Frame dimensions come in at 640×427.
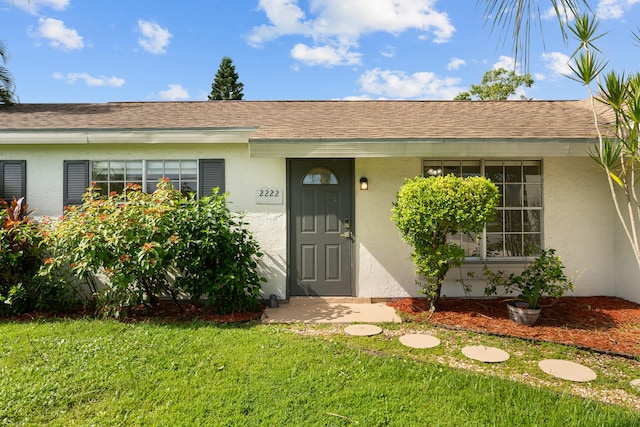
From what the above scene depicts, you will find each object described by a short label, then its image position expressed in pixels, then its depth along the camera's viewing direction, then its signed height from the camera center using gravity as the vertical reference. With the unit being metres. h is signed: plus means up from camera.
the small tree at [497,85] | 27.30 +10.65
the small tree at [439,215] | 4.49 +0.08
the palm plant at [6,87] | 8.18 +3.17
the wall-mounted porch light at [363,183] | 5.74 +0.62
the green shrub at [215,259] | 4.88 -0.53
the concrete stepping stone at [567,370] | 3.19 -1.42
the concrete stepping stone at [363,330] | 4.27 -1.37
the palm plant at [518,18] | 1.63 +0.95
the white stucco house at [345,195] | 5.73 +0.44
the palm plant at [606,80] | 3.58 +1.51
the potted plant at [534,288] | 4.62 -0.92
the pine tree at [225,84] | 27.72 +10.87
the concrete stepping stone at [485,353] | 3.57 -1.40
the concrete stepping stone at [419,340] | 3.93 -1.38
